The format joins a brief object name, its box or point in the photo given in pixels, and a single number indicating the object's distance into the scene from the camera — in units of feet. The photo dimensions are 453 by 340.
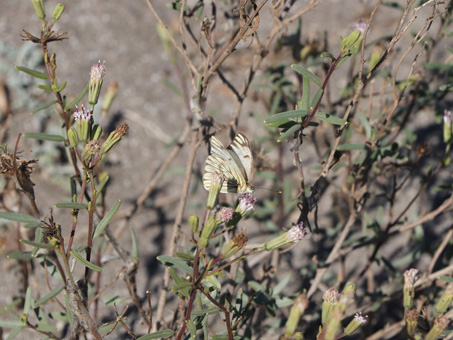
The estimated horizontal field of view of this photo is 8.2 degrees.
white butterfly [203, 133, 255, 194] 4.83
